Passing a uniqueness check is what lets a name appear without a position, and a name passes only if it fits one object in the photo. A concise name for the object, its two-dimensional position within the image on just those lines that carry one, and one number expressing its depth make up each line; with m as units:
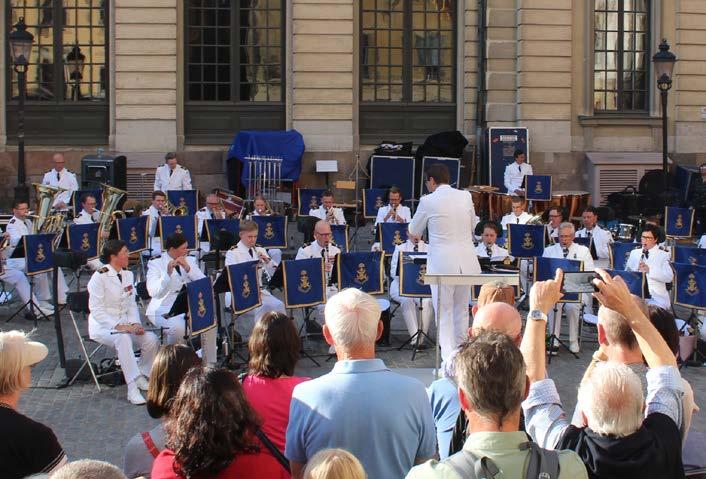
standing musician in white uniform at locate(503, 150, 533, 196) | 23.83
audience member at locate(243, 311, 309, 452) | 5.60
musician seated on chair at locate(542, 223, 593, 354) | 13.47
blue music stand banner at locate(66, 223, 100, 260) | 14.75
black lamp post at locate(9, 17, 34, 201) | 22.07
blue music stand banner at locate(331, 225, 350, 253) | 16.24
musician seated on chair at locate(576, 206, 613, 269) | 16.03
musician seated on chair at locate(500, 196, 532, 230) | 17.92
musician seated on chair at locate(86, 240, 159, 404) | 11.39
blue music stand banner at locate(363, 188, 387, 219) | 20.98
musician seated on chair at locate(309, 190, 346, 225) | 18.97
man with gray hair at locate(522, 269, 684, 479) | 4.33
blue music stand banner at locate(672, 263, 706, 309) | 12.79
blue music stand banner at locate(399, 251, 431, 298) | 13.32
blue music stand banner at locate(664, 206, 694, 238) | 19.67
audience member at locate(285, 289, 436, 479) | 4.92
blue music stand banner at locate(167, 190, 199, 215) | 19.67
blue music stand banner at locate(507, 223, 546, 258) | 15.34
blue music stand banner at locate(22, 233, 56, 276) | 14.30
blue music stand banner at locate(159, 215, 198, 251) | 15.90
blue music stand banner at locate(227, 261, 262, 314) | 12.38
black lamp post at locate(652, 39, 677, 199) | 22.42
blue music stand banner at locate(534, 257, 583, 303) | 13.22
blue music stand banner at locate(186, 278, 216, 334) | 11.36
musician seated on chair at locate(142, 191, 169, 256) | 16.52
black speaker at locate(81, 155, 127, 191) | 22.08
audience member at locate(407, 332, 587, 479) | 3.89
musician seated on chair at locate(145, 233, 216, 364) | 12.05
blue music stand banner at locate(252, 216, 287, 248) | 16.28
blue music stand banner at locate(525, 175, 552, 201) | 22.92
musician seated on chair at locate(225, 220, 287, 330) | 13.72
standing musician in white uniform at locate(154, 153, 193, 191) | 22.66
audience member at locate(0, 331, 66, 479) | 4.91
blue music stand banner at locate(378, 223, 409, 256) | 15.93
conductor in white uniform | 11.34
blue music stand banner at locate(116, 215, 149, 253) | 15.56
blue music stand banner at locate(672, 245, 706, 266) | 14.67
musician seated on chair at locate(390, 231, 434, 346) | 13.73
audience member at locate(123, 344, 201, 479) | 5.09
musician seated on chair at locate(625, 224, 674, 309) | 13.86
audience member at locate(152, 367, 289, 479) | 4.41
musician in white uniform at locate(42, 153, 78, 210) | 21.78
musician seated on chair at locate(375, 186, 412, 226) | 18.61
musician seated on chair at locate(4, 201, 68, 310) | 15.12
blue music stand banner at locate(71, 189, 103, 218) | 19.06
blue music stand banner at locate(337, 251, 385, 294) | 13.45
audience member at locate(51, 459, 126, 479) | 3.40
